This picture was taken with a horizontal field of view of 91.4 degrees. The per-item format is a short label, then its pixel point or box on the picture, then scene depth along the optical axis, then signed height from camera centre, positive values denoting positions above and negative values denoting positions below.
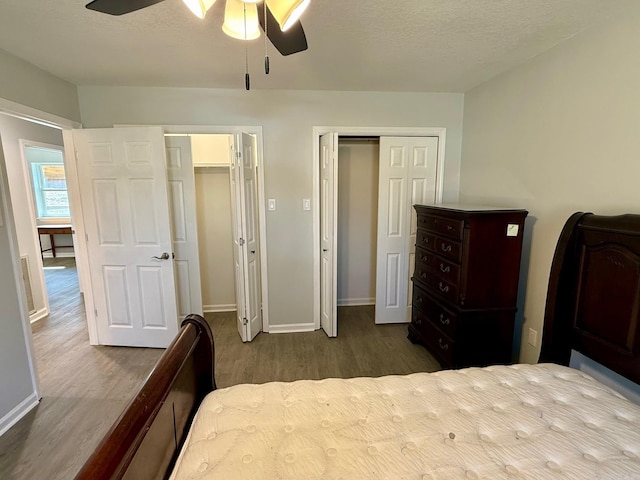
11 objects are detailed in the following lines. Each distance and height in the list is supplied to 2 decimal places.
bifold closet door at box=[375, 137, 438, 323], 3.27 -0.15
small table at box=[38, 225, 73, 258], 6.54 -0.67
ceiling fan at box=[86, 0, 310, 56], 1.18 +0.74
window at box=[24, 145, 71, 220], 6.71 +0.30
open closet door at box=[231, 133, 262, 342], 2.85 -0.39
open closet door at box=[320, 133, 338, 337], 2.96 -0.34
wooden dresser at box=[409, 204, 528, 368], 2.21 -0.64
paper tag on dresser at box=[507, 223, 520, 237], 2.20 -0.24
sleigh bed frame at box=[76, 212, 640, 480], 0.84 -0.61
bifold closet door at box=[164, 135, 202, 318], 3.11 -0.27
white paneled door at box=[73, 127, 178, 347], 2.81 -0.33
